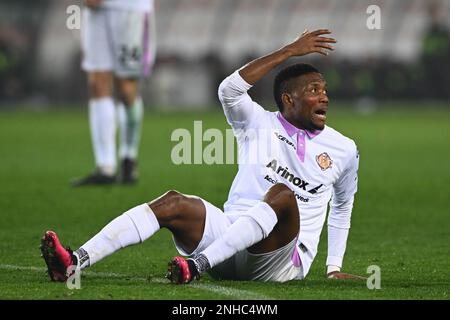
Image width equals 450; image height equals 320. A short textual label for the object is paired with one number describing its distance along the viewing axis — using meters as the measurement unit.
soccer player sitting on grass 11.44
